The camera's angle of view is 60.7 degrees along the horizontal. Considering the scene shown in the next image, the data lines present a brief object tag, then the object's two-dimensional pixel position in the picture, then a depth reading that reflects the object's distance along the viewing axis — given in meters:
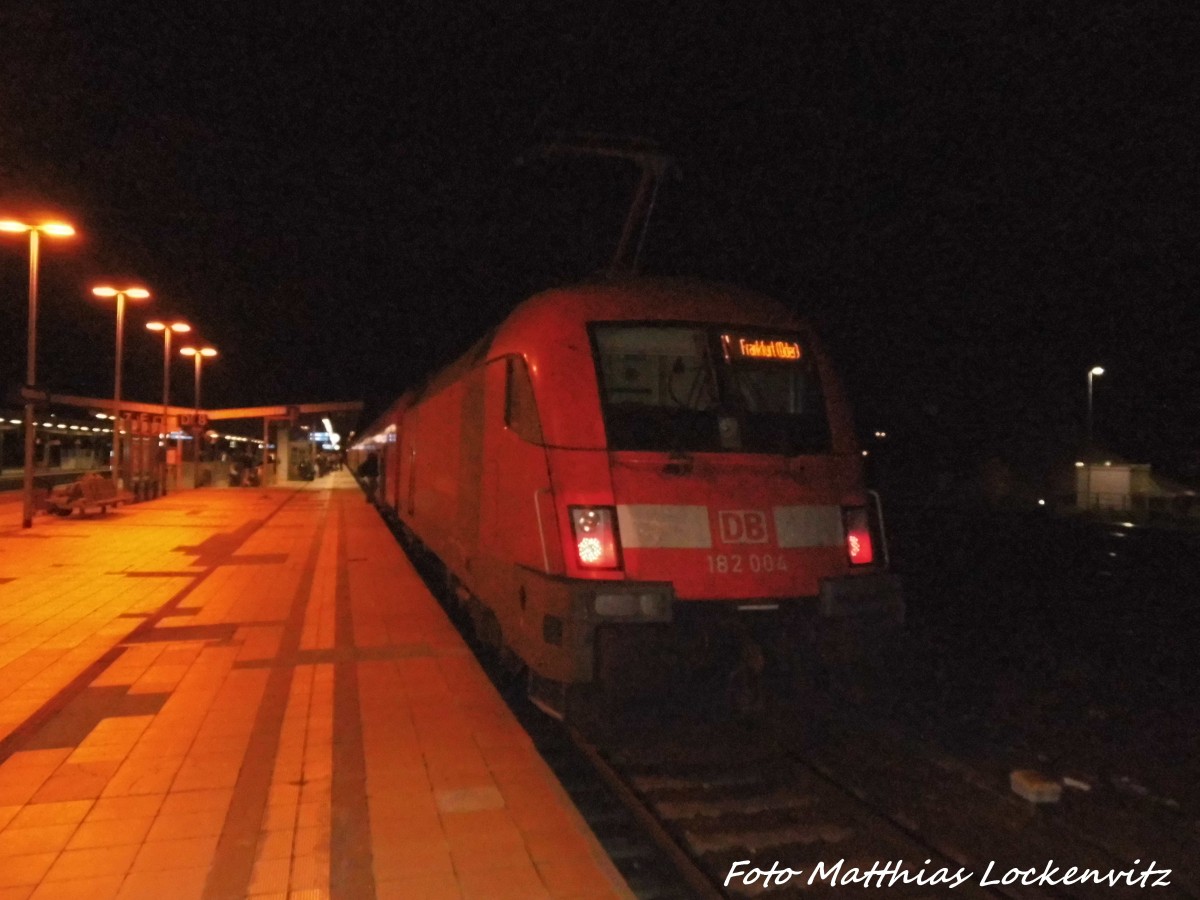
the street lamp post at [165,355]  32.41
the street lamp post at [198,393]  38.82
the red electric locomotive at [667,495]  5.81
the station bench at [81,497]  23.11
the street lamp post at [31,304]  19.80
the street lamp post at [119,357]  26.32
